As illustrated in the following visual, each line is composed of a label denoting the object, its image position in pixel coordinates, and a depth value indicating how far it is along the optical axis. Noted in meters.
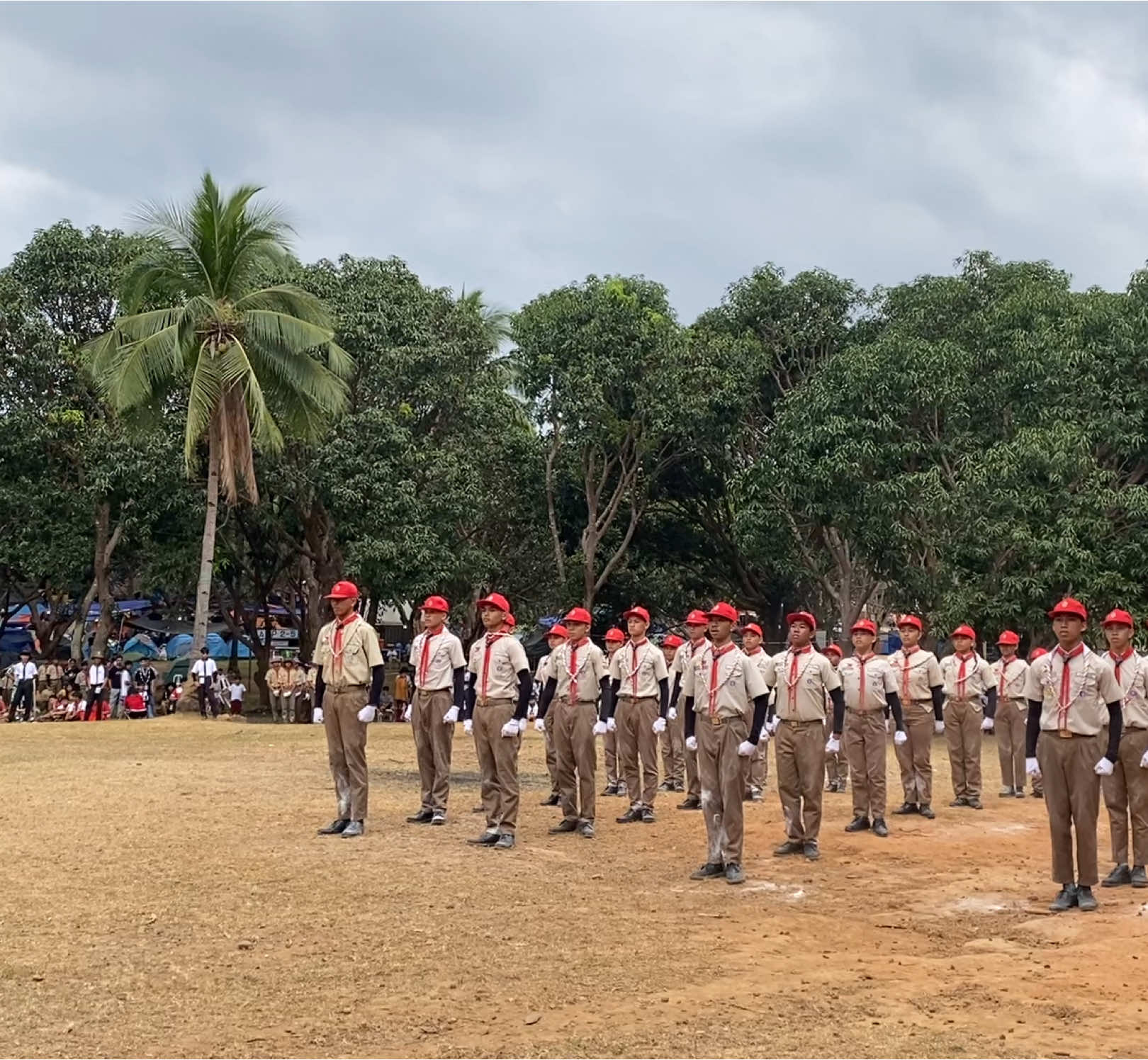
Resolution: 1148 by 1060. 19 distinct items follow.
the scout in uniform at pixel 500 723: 11.38
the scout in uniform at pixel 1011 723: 16.50
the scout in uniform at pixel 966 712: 15.54
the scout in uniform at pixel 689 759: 14.76
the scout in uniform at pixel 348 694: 11.56
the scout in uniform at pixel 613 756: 15.49
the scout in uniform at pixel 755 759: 14.16
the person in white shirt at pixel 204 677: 27.14
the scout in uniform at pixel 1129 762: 10.12
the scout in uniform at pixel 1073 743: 9.24
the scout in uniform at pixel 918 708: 14.55
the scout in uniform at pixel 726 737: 10.23
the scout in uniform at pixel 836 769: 16.22
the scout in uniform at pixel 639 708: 13.81
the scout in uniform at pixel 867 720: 13.25
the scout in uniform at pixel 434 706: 12.30
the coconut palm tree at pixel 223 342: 25.45
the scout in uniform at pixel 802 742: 11.63
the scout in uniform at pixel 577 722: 12.43
